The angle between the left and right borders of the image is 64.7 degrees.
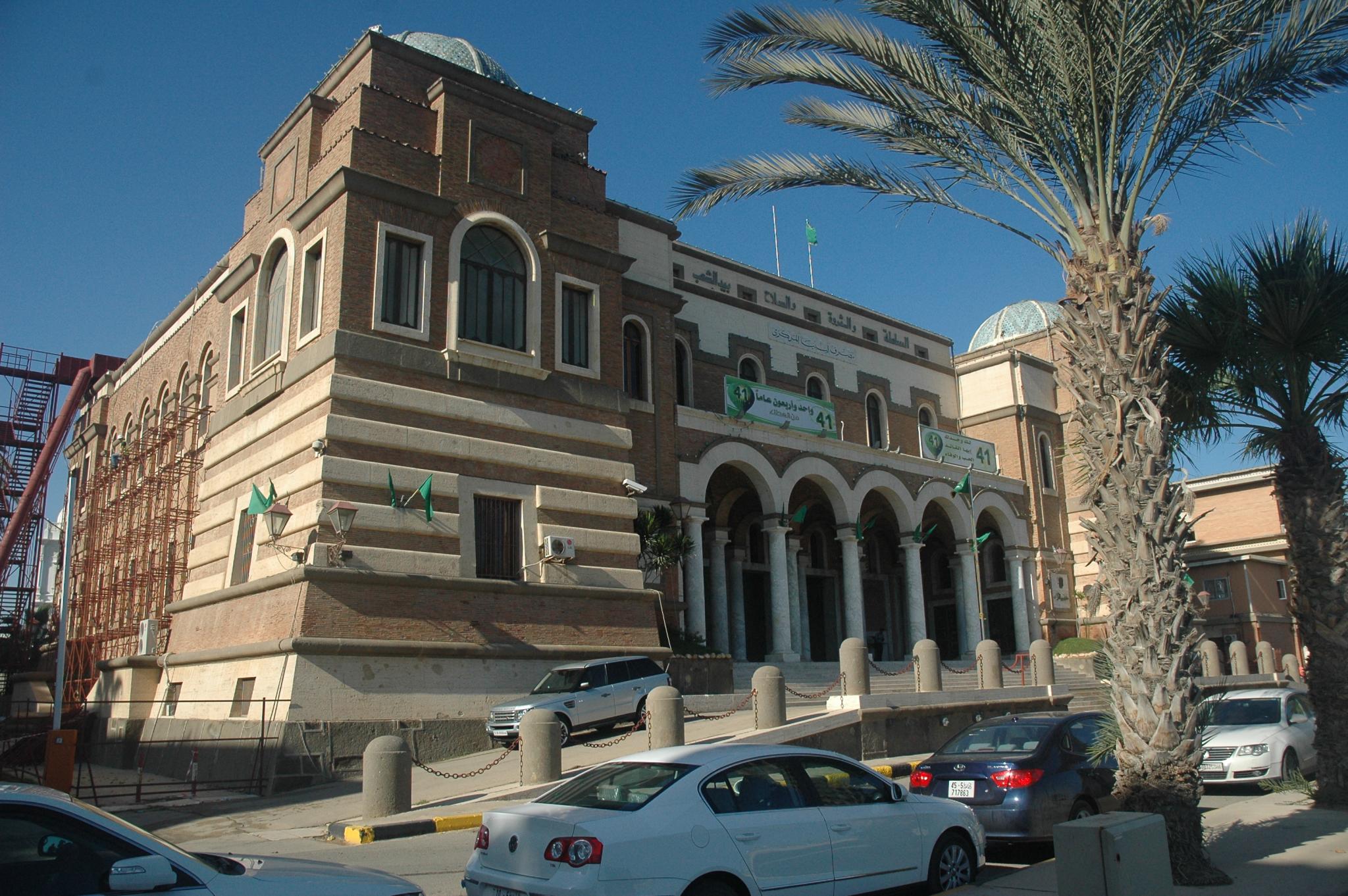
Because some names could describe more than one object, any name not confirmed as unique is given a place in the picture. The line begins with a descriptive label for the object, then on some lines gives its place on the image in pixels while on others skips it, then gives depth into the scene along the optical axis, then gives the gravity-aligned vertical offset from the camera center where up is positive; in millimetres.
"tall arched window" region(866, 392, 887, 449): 36594 +8894
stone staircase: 24469 +53
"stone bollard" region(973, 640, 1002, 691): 21641 +344
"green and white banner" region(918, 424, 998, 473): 34719 +7623
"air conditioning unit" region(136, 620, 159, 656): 24938 +1532
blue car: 10320 -928
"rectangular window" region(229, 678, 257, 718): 19000 +93
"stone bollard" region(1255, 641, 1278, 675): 34000 +471
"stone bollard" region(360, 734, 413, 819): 13297 -1015
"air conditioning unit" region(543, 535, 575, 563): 20953 +2783
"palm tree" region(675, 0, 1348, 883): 8531 +5205
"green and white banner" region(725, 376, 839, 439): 28297 +7530
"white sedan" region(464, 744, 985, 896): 6453 -928
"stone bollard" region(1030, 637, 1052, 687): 23469 +344
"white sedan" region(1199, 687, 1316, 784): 14930 -900
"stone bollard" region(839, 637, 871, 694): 17594 +287
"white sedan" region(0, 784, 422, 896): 4383 -626
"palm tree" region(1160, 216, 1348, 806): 11977 +3407
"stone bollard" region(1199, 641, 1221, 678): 30031 +407
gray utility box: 6633 -1111
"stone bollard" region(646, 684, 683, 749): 14930 -375
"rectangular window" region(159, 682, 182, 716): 22094 +124
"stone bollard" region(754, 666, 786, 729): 16391 -177
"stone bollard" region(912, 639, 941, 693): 19516 +309
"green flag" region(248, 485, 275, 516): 19641 +3633
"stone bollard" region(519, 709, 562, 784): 14336 -722
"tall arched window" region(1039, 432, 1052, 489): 39594 +8003
